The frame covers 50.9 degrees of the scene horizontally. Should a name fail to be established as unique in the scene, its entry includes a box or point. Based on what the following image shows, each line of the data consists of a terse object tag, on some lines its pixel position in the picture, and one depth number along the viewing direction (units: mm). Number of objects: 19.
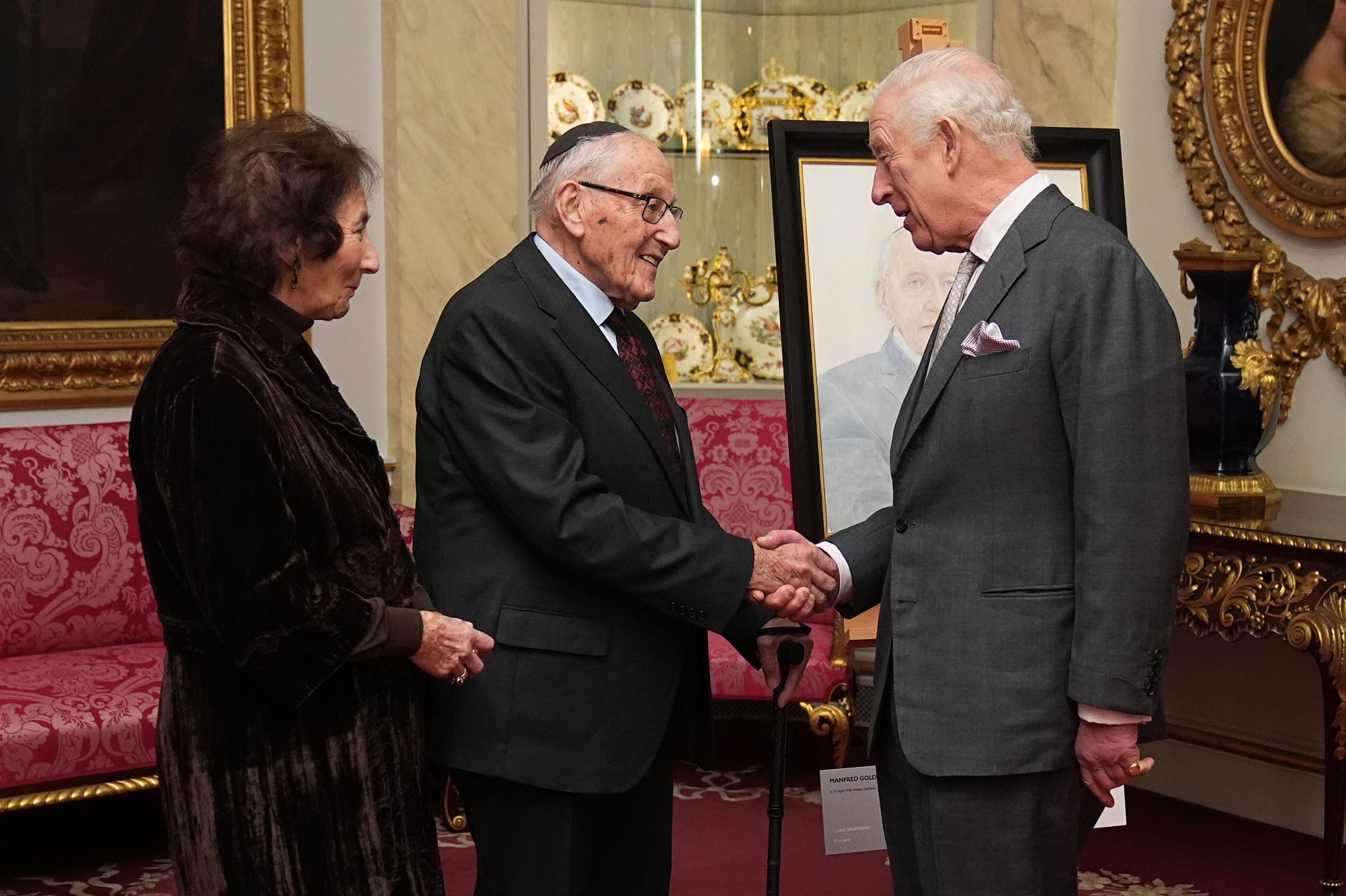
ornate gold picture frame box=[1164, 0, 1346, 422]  4203
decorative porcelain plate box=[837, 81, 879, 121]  5430
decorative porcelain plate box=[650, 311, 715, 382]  5523
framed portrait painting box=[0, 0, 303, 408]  4441
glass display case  5461
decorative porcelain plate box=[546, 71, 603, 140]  5324
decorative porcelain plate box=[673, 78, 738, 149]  5512
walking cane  2852
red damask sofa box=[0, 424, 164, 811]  3729
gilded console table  3352
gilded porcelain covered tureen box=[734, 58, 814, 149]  5496
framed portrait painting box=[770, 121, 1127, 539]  3211
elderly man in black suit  2234
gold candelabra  5551
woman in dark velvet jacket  2014
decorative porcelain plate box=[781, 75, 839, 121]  5512
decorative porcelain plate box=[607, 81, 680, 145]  5449
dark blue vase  3742
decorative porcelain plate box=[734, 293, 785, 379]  5535
